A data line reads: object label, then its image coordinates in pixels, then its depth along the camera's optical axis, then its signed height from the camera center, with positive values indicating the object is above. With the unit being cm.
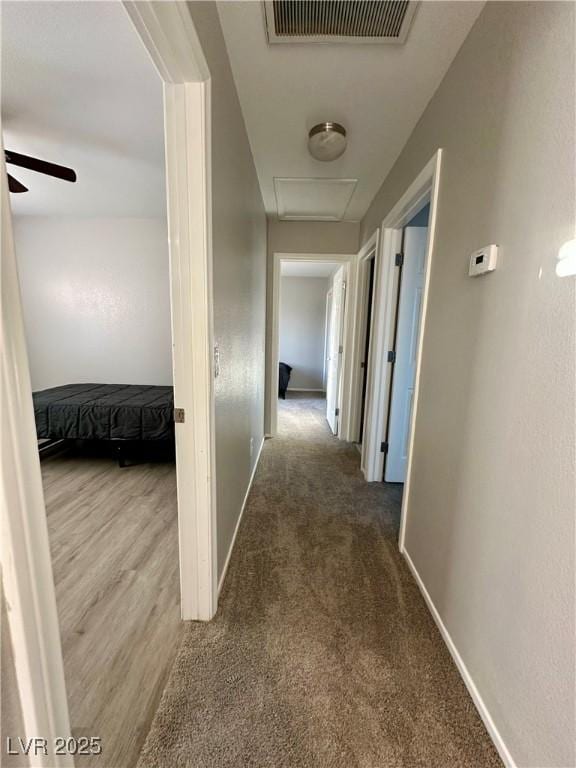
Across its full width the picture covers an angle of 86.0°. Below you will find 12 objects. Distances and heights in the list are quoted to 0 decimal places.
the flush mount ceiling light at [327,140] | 176 +112
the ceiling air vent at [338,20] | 114 +120
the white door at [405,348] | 230 -10
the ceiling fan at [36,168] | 183 +99
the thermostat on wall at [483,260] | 104 +27
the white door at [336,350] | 377 -22
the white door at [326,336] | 560 -6
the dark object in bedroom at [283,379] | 604 -91
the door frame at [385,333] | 167 +1
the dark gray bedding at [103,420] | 266 -79
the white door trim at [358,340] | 323 -7
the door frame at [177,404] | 46 -18
